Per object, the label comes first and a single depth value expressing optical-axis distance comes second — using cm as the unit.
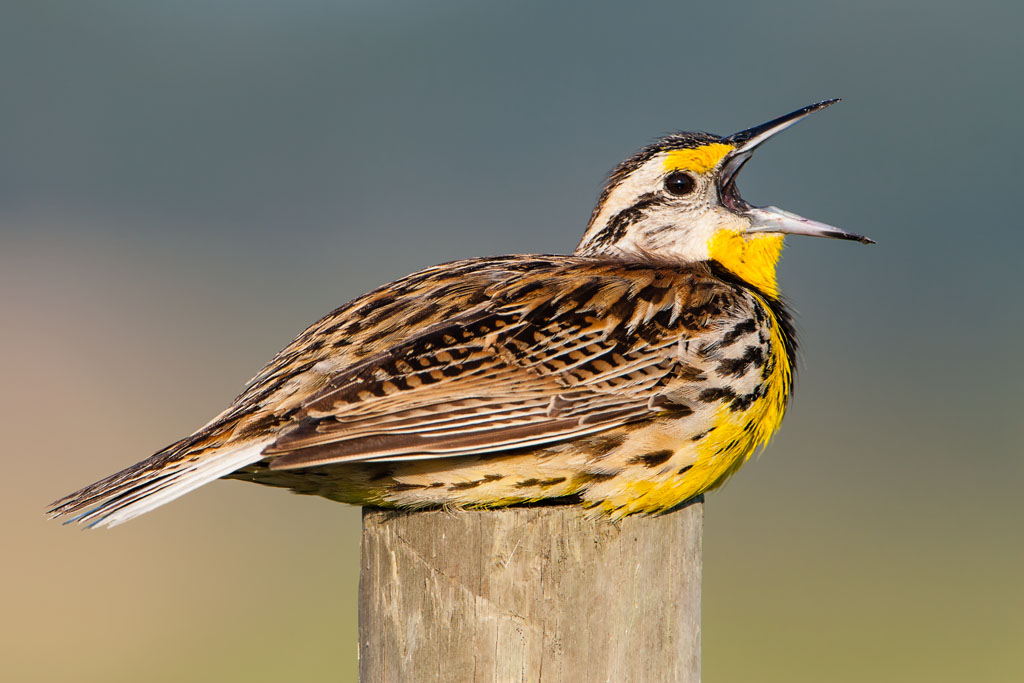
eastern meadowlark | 651
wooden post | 598
